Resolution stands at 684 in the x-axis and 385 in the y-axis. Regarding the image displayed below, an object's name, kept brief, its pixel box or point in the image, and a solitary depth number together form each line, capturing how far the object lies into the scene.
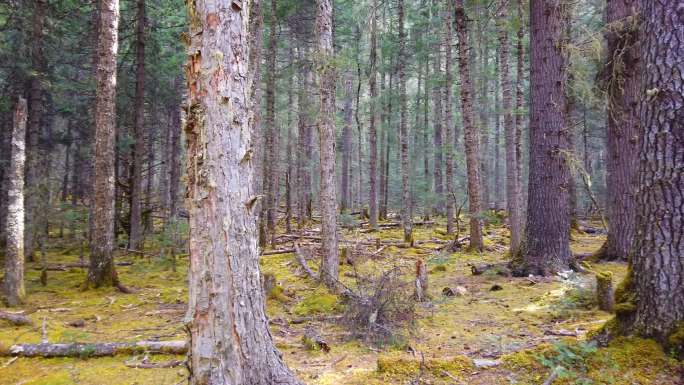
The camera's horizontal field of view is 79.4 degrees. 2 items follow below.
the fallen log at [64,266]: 9.82
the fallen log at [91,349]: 4.34
